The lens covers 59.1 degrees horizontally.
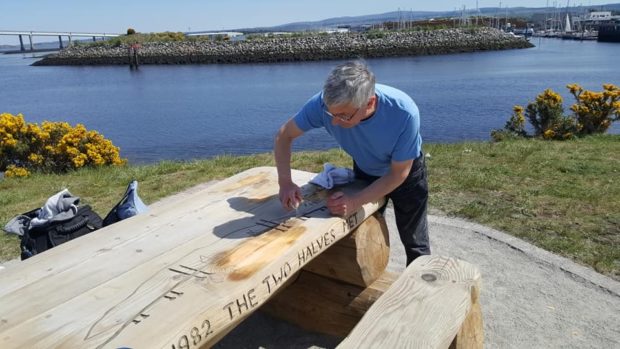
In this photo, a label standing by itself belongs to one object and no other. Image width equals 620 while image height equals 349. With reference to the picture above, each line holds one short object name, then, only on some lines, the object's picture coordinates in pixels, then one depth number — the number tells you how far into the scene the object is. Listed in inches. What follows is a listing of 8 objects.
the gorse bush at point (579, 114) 346.6
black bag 118.6
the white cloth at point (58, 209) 121.0
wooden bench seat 69.6
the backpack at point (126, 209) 127.1
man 87.0
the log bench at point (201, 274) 65.2
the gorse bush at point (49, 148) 315.9
